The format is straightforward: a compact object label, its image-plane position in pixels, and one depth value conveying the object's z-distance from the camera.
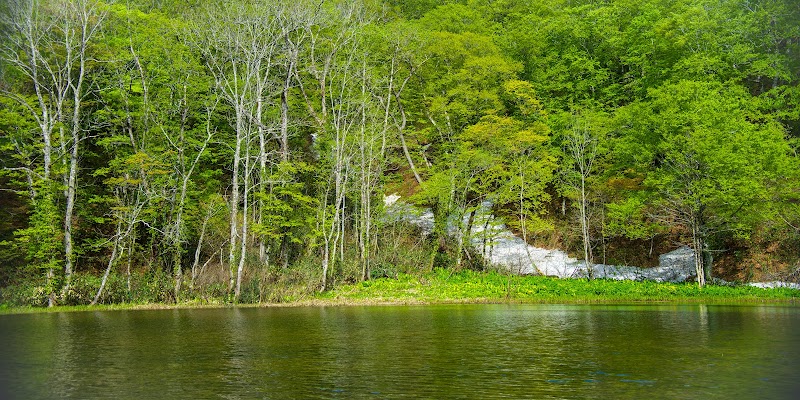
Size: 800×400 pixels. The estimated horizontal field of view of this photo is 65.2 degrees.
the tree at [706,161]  36.03
